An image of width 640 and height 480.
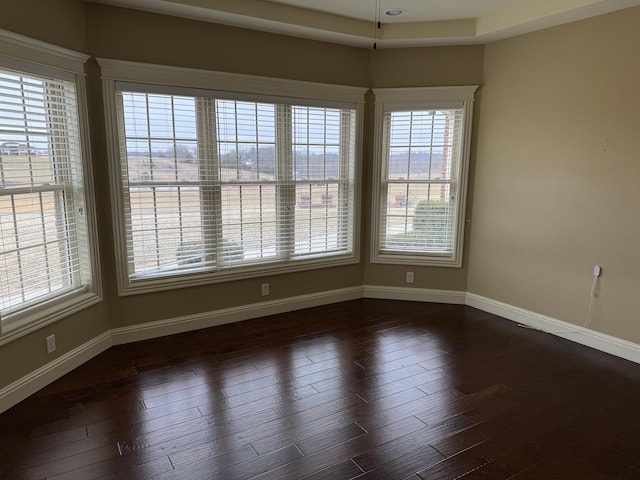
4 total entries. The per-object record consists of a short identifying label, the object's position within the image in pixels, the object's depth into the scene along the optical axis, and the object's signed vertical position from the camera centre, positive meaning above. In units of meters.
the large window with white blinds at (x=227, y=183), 3.36 -0.09
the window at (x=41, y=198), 2.57 -0.18
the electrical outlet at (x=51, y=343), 2.86 -1.16
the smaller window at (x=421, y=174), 4.21 +0.01
